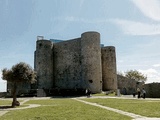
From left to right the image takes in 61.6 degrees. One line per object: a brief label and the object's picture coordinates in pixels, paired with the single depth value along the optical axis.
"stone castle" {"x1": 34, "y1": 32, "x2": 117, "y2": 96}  26.63
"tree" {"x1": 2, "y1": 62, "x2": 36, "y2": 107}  11.65
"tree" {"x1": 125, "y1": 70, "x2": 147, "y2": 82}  49.80
